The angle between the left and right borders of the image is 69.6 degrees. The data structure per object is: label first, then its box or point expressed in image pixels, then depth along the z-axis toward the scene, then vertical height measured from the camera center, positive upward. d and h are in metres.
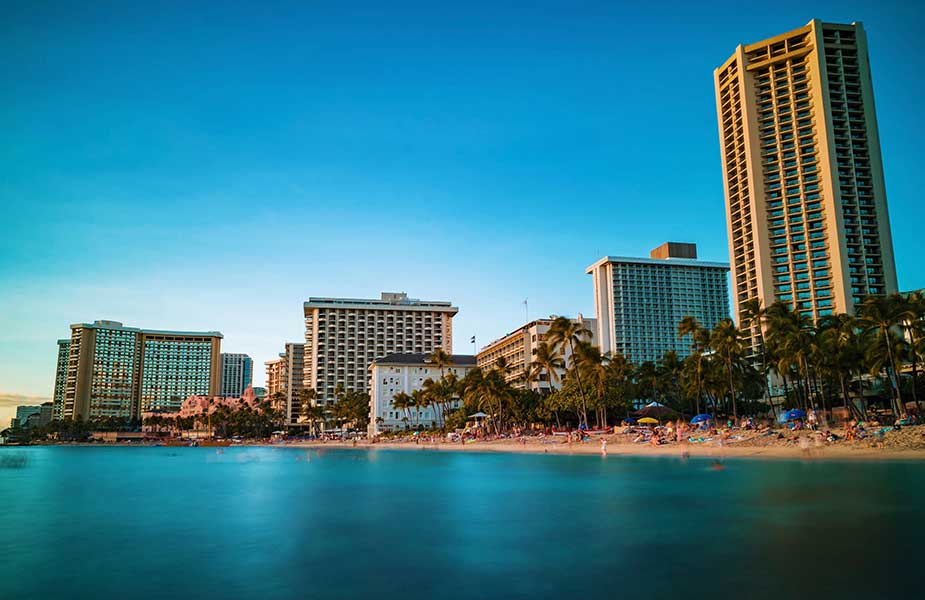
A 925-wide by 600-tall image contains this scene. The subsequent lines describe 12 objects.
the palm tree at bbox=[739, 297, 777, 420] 66.26 +9.08
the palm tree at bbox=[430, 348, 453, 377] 122.06 +10.14
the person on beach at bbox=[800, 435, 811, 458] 41.39 -2.50
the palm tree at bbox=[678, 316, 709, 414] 67.19 +7.00
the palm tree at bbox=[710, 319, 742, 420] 62.47 +6.30
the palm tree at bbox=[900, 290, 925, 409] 50.69 +6.63
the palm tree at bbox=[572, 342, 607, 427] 71.25 +4.86
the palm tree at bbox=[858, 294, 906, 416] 51.06 +6.59
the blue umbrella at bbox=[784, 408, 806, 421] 52.71 -0.63
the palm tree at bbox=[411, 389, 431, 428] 116.19 +2.64
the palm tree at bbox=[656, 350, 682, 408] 82.84 +4.82
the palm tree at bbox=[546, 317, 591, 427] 72.70 +8.64
